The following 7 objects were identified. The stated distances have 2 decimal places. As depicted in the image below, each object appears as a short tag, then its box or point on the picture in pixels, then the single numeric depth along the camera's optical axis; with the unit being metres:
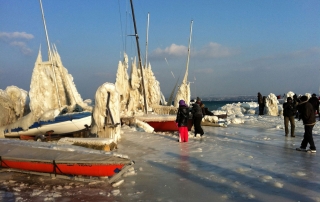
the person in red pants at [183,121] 11.28
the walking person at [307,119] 9.28
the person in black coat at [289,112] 13.01
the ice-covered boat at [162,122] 15.84
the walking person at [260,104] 27.94
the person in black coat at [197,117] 12.64
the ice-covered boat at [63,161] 6.12
